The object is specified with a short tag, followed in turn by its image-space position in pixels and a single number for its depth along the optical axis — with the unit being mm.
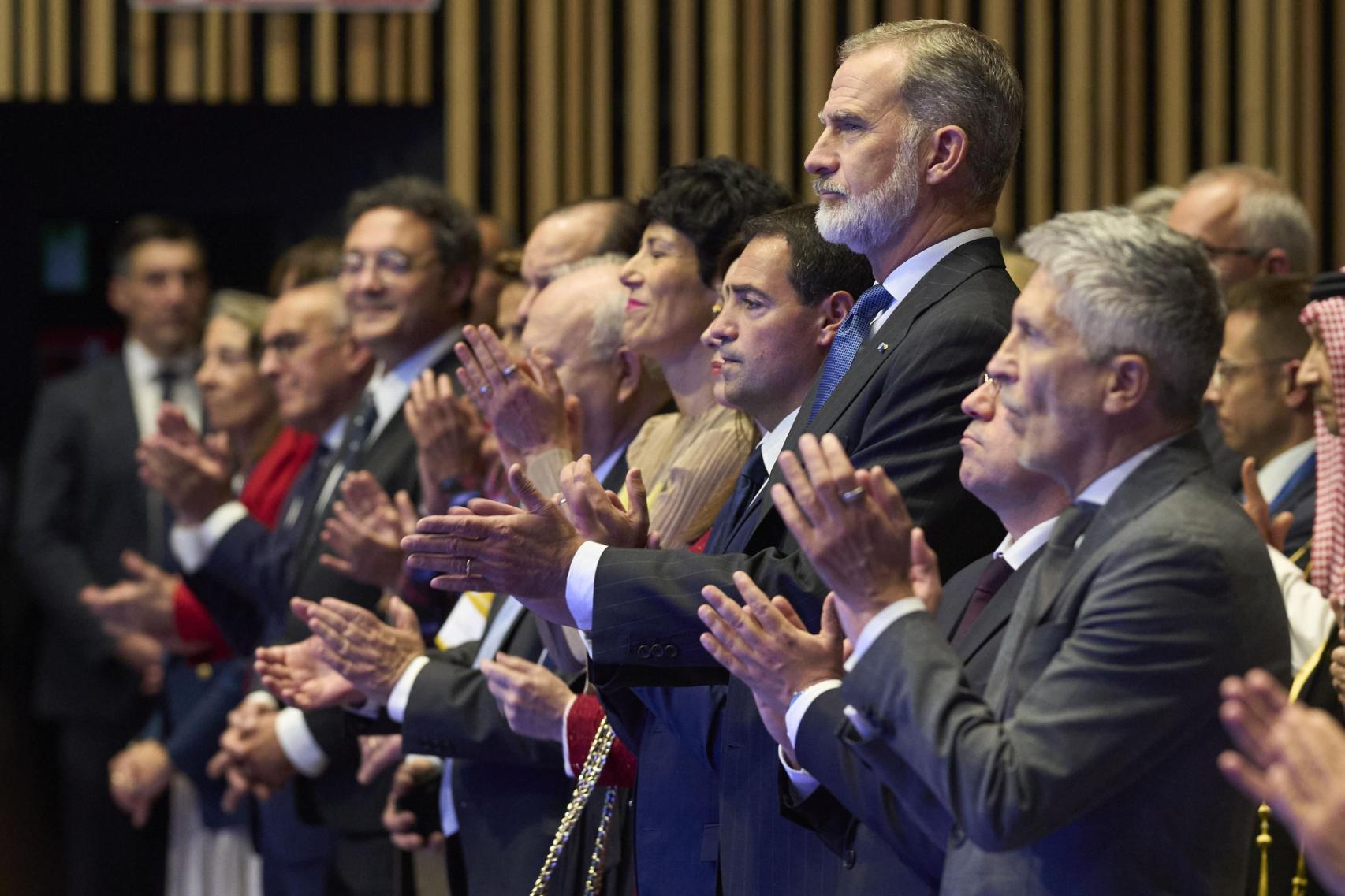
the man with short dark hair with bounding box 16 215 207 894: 11055
